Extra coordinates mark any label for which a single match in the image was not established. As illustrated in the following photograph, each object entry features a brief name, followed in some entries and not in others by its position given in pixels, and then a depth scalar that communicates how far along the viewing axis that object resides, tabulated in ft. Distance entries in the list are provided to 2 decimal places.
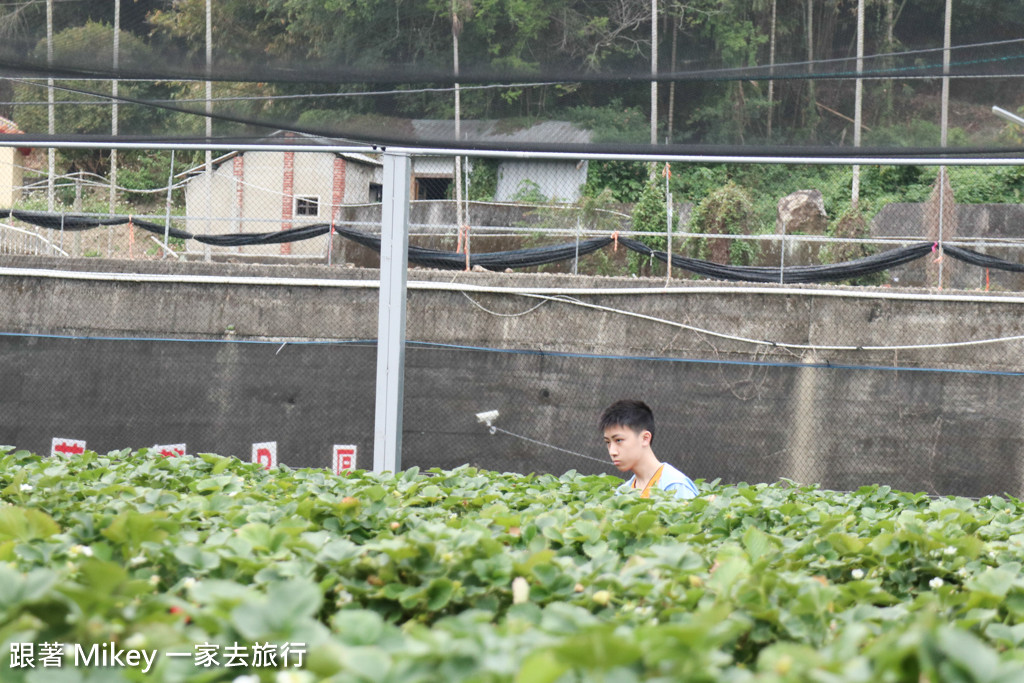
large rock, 100.68
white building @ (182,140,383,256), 126.11
